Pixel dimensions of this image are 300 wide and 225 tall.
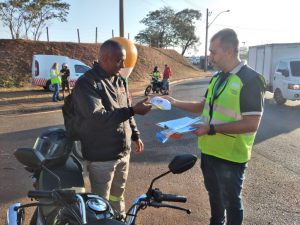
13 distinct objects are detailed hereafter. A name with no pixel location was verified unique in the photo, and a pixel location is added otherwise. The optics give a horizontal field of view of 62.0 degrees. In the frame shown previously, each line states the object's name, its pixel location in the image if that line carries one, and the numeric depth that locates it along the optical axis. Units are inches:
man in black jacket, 71.7
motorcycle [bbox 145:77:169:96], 533.5
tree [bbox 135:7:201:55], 1624.8
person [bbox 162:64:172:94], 542.6
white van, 540.8
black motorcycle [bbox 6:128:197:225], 47.1
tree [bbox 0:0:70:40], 760.5
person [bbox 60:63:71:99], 443.3
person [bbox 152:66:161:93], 533.9
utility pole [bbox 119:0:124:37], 542.4
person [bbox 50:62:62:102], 416.1
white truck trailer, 388.6
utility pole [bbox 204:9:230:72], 1217.0
